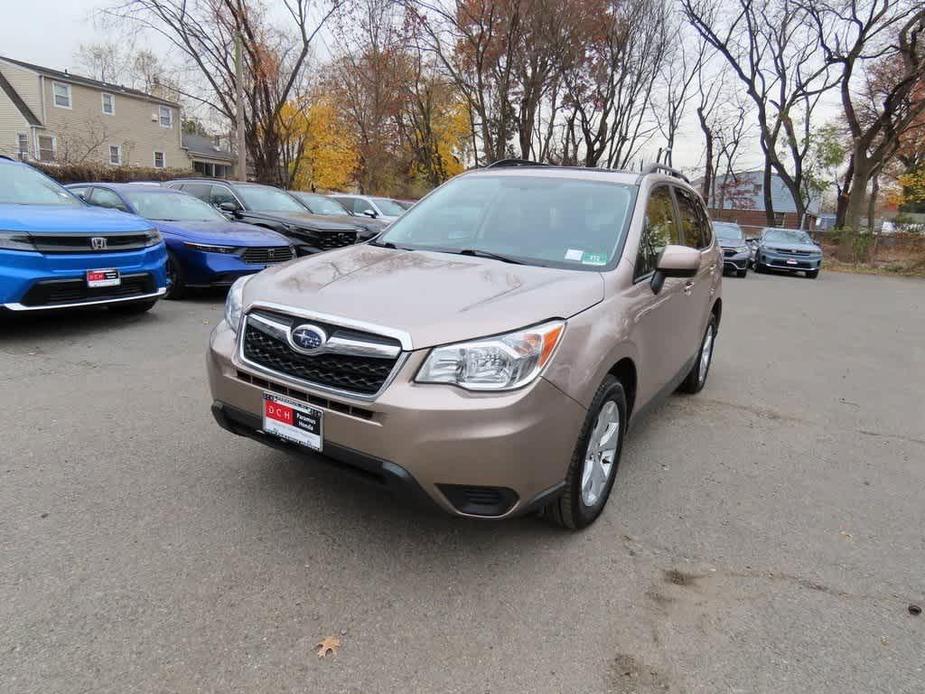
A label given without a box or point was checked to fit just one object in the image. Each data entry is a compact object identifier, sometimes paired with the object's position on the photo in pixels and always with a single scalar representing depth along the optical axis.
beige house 32.91
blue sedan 7.98
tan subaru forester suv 2.36
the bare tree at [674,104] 31.97
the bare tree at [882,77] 22.19
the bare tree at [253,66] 22.12
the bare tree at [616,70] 22.58
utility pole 19.98
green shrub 23.77
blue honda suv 5.36
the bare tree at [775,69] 26.23
